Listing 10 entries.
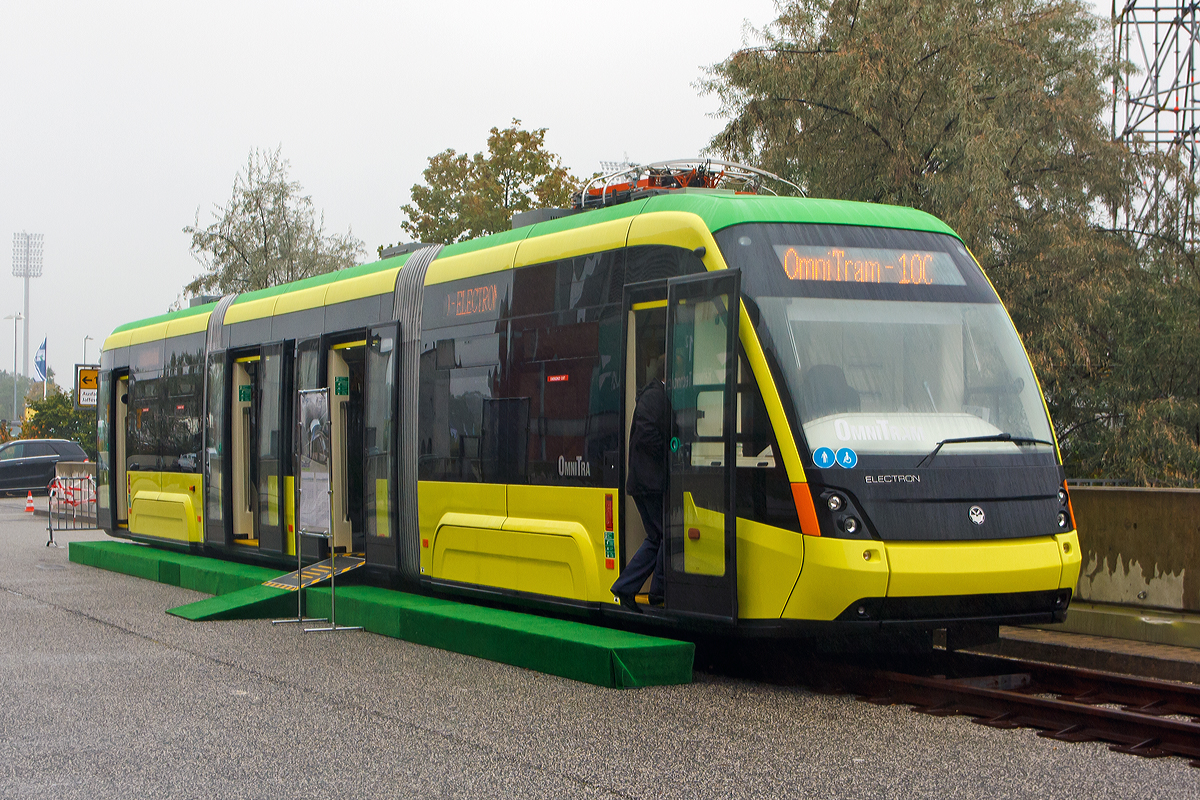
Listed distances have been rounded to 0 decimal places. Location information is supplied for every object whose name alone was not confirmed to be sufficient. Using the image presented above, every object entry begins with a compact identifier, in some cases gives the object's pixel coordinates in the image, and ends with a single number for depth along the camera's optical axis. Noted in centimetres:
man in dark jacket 904
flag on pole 6000
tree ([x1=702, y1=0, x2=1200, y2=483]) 2308
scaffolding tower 2483
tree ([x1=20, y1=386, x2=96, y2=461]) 5178
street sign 2556
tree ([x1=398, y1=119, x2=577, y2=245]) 4642
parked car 4006
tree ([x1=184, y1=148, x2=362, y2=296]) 4381
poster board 1231
